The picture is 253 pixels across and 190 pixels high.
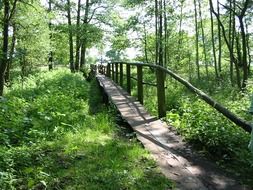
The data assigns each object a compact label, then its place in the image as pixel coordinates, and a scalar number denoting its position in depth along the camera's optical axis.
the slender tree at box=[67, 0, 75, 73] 22.08
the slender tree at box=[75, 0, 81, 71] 22.34
